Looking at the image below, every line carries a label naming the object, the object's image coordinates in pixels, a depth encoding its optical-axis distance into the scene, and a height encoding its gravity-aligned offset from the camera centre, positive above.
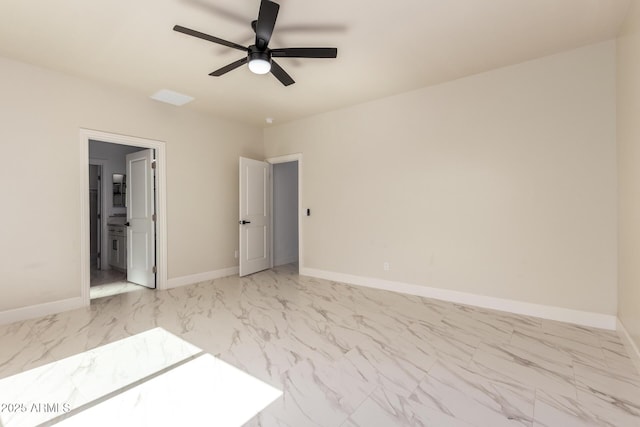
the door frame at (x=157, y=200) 3.49 +0.18
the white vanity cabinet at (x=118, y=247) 5.33 -0.59
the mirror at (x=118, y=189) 5.79 +0.48
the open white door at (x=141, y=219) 4.28 -0.08
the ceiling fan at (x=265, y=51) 2.06 +1.28
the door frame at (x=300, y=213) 5.05 +0.00
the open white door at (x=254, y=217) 4.96 -0.06
